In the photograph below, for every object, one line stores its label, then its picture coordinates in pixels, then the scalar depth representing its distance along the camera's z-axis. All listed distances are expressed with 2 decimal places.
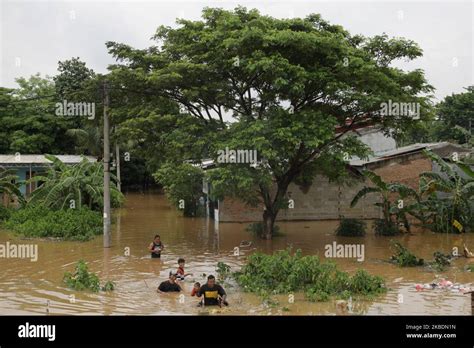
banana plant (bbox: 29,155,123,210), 25.84
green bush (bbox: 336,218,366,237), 24.20
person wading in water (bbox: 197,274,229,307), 12.68
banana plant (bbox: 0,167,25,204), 26.88
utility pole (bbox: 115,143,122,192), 40.44
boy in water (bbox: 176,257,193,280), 15.59
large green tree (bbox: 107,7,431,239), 19.50
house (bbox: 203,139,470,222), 29.61
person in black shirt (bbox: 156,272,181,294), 14.09
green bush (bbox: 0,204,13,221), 26.93
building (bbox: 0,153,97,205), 33.59
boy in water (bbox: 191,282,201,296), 13.40
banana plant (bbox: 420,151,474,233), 24.25
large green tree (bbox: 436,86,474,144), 45.38
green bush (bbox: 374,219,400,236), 24.53
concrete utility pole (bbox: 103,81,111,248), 20.41
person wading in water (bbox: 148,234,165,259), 19.02
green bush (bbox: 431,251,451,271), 16.98
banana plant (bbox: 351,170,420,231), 24.22
